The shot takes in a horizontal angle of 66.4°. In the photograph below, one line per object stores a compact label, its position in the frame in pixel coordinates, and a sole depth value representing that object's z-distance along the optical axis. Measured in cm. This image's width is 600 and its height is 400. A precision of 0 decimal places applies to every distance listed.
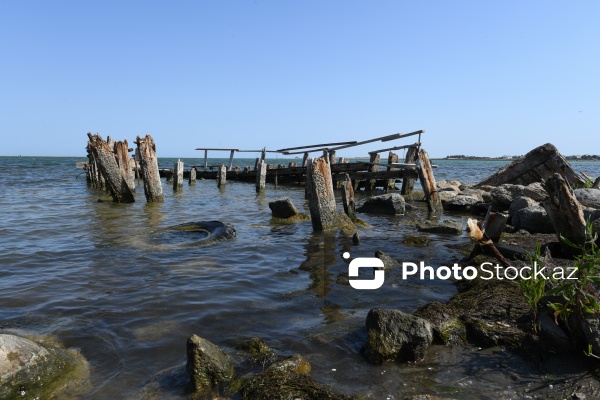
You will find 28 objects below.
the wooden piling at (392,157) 2162
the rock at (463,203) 1488
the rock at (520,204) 1139
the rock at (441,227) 1041
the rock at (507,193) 1360
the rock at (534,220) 994
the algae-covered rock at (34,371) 352
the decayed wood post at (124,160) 1808
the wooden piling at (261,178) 2248
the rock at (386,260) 727
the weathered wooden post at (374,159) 2114
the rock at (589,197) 1100
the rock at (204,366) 363
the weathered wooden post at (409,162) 1819
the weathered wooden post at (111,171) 1650
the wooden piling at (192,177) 2817
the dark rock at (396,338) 406
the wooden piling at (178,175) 2327
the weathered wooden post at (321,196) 1040
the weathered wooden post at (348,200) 1211
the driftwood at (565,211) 712
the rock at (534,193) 1301
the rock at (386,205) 1435
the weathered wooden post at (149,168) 1720
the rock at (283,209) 1277
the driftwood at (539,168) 1473
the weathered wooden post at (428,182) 1482
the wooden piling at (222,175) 2598
